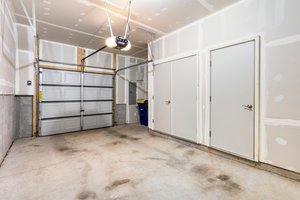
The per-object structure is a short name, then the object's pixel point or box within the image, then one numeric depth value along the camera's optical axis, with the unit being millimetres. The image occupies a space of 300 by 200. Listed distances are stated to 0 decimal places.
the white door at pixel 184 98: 3648
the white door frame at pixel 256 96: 2572
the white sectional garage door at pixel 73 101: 4742
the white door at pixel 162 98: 4328
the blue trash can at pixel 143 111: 6156
